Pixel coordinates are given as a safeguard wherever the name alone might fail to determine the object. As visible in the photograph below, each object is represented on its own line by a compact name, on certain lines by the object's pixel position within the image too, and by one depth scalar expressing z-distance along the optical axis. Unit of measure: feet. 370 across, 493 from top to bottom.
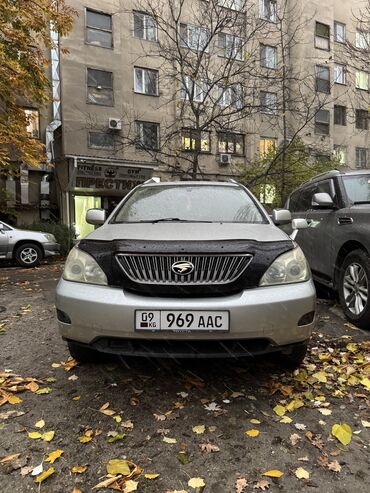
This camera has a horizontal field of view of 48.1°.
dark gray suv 14.75
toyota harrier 8.82
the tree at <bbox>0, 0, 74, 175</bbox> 32.01
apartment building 60.18
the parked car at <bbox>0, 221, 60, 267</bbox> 38.55
